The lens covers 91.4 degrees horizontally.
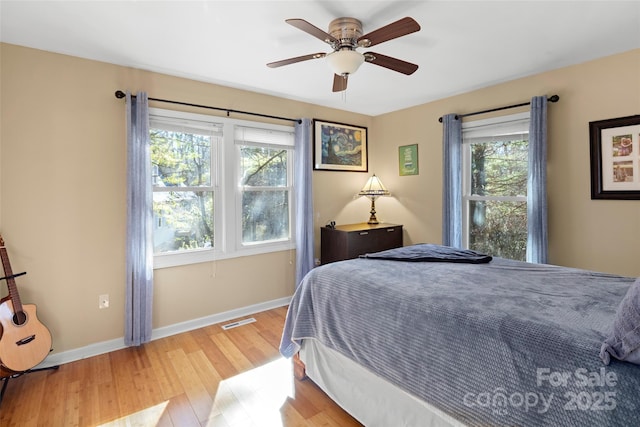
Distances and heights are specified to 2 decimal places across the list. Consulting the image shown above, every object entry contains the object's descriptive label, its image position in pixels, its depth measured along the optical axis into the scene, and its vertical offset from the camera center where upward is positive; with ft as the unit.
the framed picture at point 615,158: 8.05 +1.42
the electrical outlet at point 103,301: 8.68 -2.45
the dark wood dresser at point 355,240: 12.00 -1.12
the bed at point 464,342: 3.42 -1.82
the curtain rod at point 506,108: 9.18 +3.43
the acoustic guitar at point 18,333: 6.61 -2.66
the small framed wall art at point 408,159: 13.25 +2.28
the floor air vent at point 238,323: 10.25 -3.73
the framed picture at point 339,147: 13.08 +2.89
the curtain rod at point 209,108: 8.66 +3.48
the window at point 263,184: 11.31 +1.06
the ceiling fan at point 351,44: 5.81 +3.32
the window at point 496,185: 10.41 +0.93
